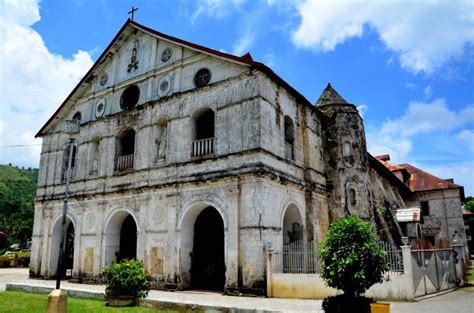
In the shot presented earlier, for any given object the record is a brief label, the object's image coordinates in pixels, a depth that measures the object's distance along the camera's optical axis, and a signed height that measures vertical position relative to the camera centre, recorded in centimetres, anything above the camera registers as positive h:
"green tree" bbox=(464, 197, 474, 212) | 5547 +578
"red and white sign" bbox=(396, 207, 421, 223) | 1859 +147
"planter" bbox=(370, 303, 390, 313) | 721 -115
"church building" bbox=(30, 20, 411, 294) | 1385 +324
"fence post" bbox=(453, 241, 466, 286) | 1559 -73
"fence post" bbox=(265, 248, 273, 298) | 1240 -85
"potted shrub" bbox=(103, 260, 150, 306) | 1142 -114
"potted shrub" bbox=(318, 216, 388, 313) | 818 -33
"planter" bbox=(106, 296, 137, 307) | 1135 -162
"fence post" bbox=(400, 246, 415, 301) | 1098 -77
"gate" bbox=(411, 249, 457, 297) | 1184 -83
